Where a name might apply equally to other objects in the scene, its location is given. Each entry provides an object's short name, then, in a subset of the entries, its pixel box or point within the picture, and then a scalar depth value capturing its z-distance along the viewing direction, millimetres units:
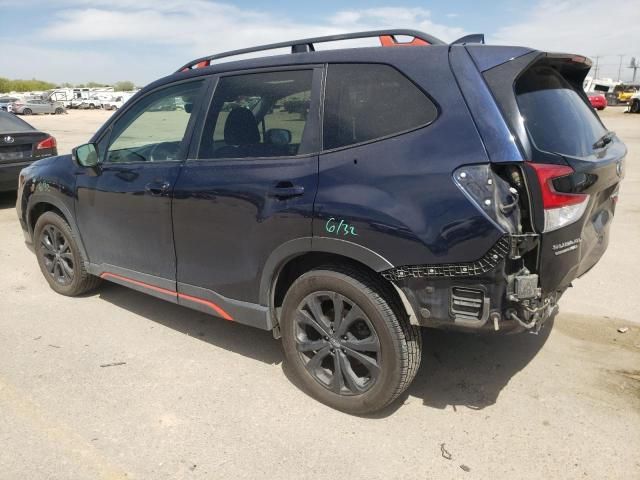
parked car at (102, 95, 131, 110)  52912
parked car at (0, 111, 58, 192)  8289
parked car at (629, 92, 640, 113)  34250
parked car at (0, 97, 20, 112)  42384
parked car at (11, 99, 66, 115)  43000
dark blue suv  2467
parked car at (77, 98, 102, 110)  55875
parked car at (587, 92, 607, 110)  32747
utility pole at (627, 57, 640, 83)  92062
